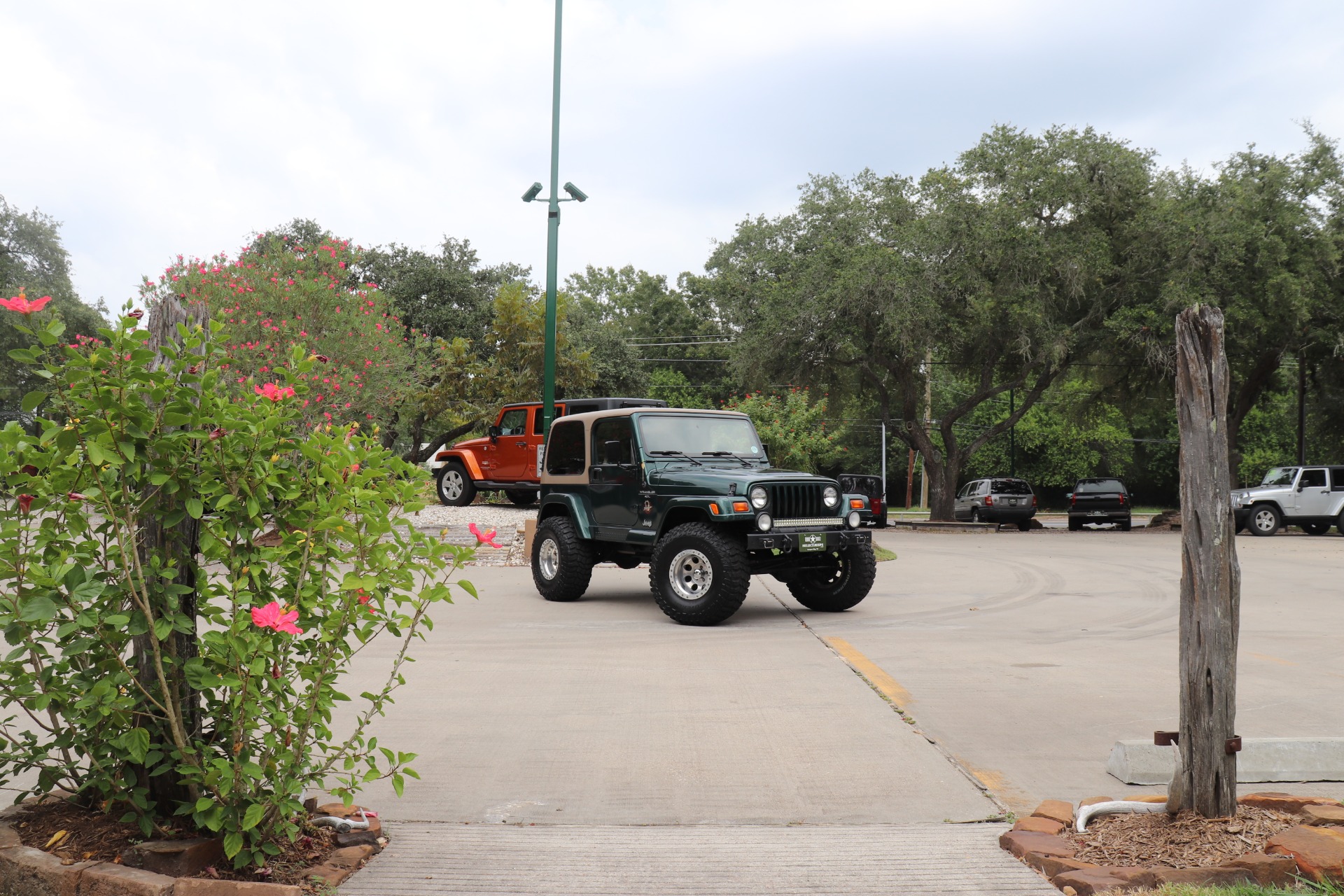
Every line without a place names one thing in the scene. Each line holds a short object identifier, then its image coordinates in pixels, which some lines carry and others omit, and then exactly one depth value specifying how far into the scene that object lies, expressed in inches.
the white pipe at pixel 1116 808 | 158.7
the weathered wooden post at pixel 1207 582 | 152.6
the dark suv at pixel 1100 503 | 1267.2
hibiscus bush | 127.3
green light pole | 684.7
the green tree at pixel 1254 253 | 1109.7
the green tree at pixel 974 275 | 1154.0
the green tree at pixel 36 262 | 1807.3
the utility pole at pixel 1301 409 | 1317.7
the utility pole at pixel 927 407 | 1387.9
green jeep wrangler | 406.9
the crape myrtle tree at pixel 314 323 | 698.8
